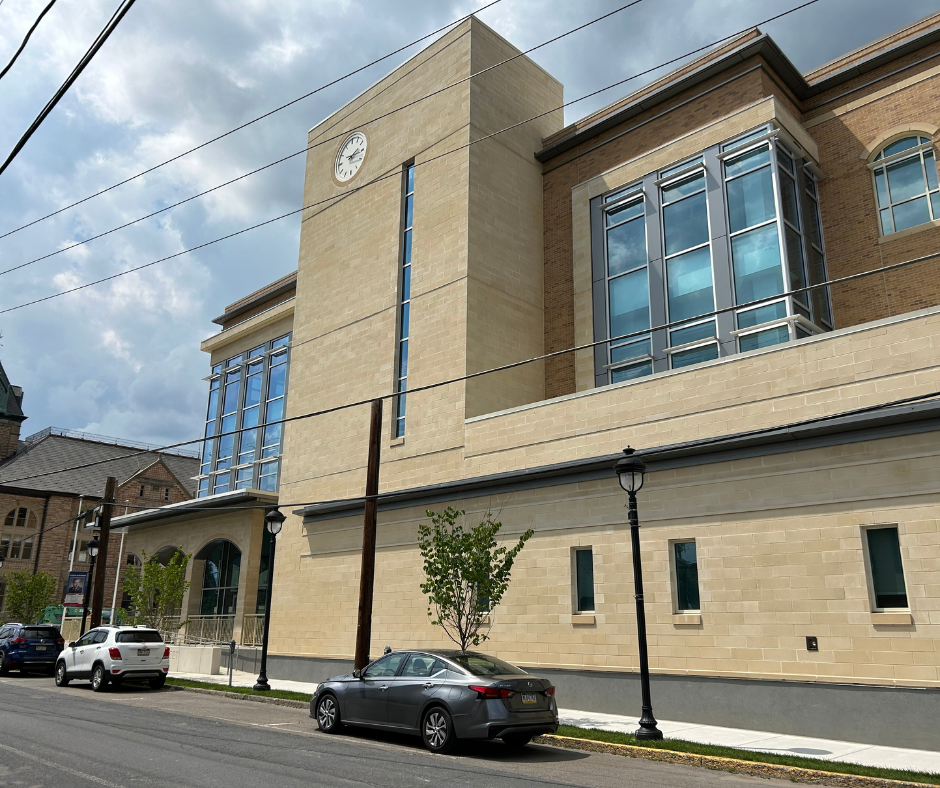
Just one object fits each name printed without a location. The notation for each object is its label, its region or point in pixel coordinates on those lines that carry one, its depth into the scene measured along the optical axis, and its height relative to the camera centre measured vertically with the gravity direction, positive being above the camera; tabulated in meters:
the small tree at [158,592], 29.69 +1.03
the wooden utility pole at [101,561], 28.38 +2.00
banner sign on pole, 28.70 +1.08
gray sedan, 11.05 -1.04
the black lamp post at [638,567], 12.26 +0.90
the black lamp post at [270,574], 19.62 +1.21
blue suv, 24.62 -0.80
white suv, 20.16 -0.90
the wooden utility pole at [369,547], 17.52 +1.65
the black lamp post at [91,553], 28.42 +2.32
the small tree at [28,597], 42.69 +1.16
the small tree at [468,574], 15.92 +0.96
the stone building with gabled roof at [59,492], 52.44 +8.47
